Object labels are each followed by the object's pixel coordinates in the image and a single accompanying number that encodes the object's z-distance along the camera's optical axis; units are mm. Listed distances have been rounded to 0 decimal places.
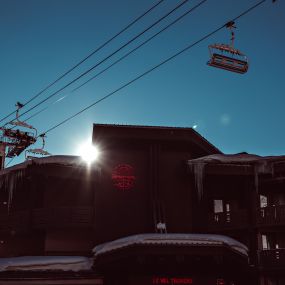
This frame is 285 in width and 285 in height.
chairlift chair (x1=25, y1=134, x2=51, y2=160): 40594
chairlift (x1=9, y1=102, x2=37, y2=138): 34425
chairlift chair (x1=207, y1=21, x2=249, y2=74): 12484
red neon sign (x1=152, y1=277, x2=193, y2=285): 20109
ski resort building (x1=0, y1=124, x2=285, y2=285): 23141
